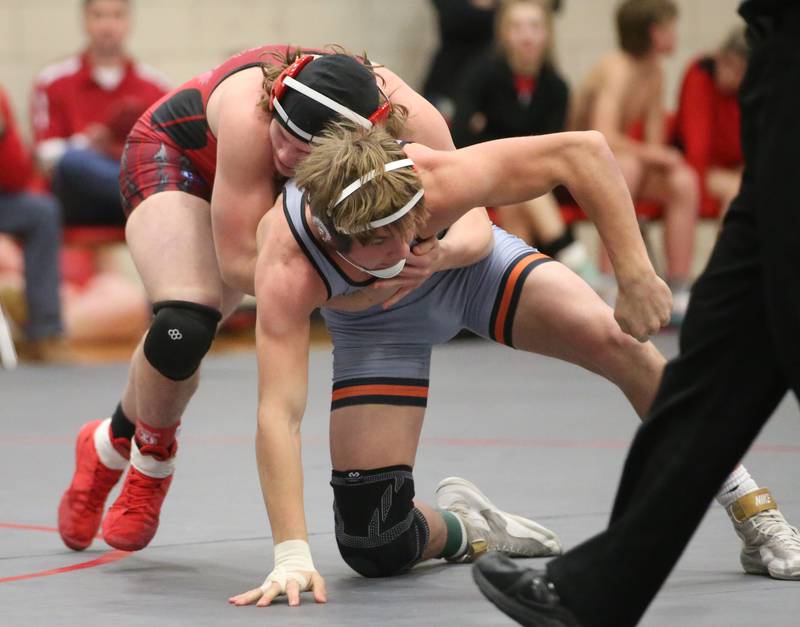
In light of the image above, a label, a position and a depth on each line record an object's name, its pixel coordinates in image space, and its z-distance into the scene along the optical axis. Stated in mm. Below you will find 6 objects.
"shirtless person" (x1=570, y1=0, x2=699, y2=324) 15359
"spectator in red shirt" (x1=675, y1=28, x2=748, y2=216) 16297
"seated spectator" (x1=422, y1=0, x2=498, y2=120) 17391
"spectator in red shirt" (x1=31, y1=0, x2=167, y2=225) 14594
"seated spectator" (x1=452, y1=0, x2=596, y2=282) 15164
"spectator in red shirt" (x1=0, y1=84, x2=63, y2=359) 13734
